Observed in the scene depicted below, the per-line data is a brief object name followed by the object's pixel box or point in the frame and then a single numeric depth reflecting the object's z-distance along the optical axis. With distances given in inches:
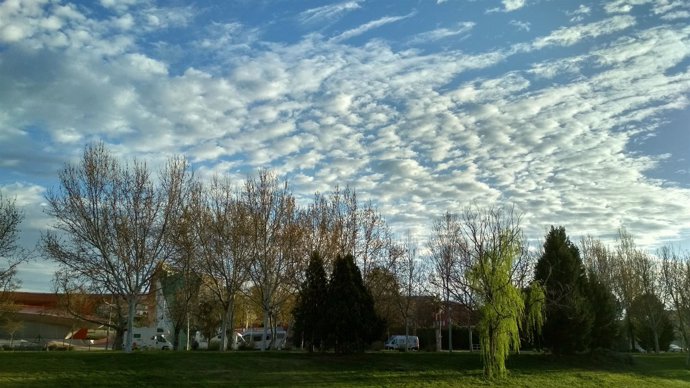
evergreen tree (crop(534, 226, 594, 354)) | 1338.6
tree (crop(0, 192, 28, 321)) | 1143.0
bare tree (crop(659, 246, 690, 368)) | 1679.4
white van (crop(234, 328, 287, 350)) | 1952.5
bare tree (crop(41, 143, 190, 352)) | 1235.2
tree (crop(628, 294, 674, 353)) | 2075.5
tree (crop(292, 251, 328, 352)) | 1199.6
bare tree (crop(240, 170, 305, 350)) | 1451.8
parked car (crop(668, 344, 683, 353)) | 2460.6
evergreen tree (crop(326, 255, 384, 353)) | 1178.0
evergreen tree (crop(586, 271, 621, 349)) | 1405.0
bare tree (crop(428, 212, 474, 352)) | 1696.6
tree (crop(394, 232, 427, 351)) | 1844.2
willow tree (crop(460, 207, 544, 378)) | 1108.5
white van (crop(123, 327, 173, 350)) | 2089.1
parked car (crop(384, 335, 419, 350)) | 2172.7
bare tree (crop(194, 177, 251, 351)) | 1433.3
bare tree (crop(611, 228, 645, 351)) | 2094.0
